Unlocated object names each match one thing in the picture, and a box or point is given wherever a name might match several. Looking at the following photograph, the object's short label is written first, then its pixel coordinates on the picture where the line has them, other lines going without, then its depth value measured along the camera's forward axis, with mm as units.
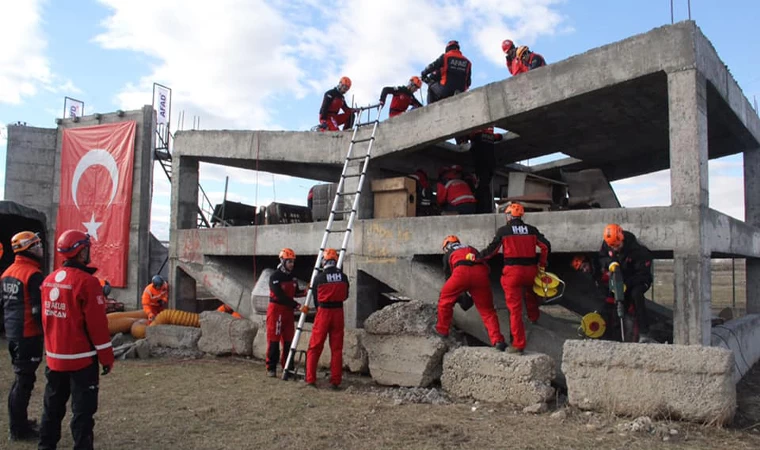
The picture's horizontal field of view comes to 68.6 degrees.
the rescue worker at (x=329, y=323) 7742
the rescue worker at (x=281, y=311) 8688
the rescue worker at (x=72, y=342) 4754
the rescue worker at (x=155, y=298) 12852
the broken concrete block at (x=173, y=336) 10758
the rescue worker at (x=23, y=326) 5504
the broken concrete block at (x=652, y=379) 5605
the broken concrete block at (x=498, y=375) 6605
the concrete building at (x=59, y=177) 16609
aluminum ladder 8344
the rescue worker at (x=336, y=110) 12539
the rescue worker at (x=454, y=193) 10055
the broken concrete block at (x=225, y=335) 10177
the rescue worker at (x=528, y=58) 10720
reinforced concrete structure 6895
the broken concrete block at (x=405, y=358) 7617
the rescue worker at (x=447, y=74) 10812
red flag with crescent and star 16656
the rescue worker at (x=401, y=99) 11414
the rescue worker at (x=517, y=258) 7086
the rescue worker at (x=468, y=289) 7465
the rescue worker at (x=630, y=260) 6871
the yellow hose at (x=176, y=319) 11617
